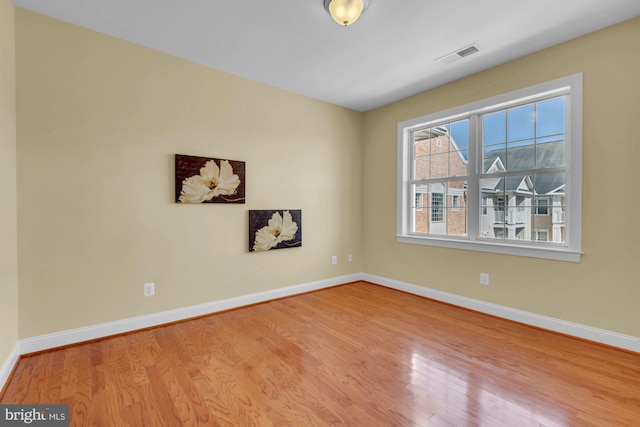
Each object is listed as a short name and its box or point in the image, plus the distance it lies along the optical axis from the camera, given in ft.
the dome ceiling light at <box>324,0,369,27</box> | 6.73
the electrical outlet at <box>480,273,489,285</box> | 10.57
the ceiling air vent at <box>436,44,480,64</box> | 8.98
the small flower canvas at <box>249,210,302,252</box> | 11.51
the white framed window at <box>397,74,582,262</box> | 8.95
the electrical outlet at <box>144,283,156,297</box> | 9.21
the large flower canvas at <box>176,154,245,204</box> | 9.73
